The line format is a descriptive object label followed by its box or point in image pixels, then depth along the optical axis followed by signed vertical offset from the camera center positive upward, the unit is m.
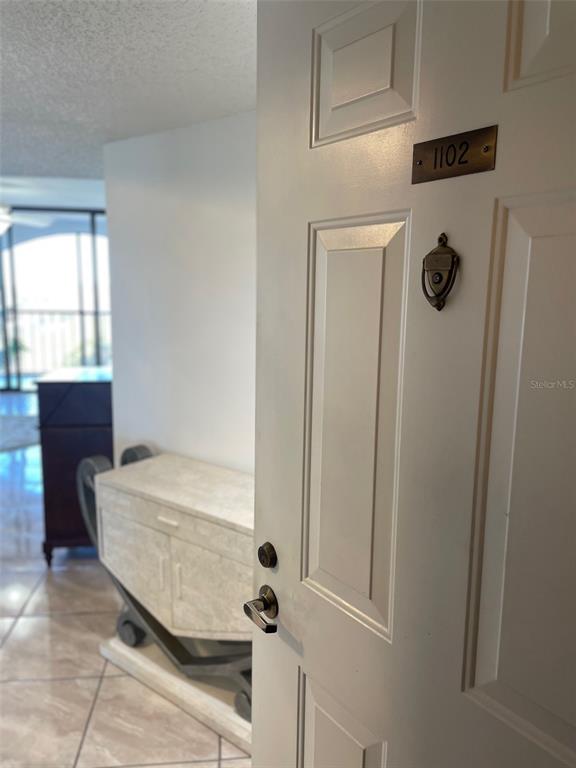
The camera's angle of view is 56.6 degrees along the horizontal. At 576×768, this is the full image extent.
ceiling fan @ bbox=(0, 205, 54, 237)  3.03 +0.60
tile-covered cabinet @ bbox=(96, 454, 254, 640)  1.81 -0.81
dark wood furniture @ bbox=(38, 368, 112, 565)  2.98 -0.68
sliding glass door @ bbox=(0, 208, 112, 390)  6.96 +0.34
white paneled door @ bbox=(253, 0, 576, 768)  0.60 -0.08
